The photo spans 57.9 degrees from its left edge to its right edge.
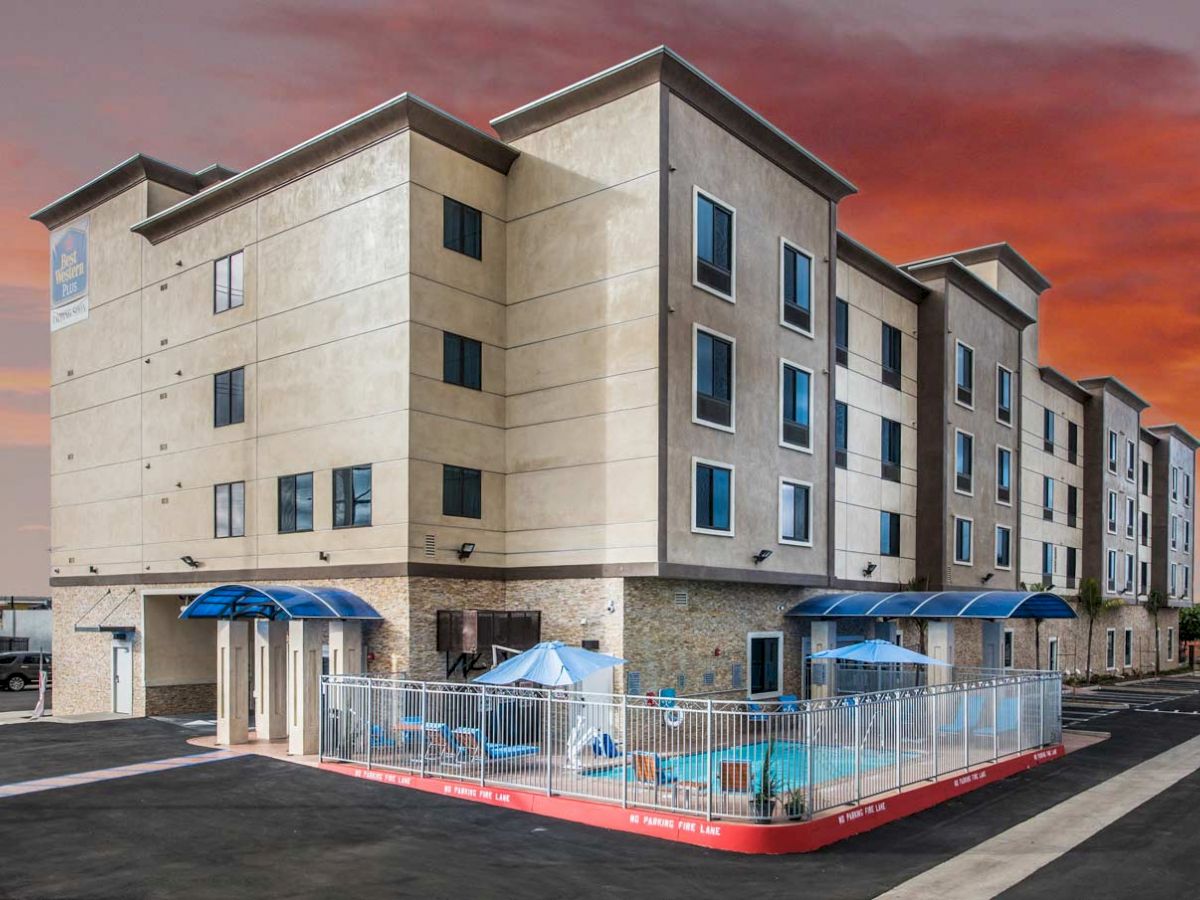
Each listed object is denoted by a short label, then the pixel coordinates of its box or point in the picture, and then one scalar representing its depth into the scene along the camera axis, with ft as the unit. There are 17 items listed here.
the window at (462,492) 89.86
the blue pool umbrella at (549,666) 65.50
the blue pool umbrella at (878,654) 85.25
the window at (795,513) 101.50
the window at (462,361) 91.04
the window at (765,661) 100.27
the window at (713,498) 89.97
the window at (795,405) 102.22
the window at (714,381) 90.84
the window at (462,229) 91.71
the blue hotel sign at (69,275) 126.62
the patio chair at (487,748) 63.31
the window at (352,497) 89.82
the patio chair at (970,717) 73.00
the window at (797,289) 103.45
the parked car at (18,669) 160.56
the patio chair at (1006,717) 80.30
